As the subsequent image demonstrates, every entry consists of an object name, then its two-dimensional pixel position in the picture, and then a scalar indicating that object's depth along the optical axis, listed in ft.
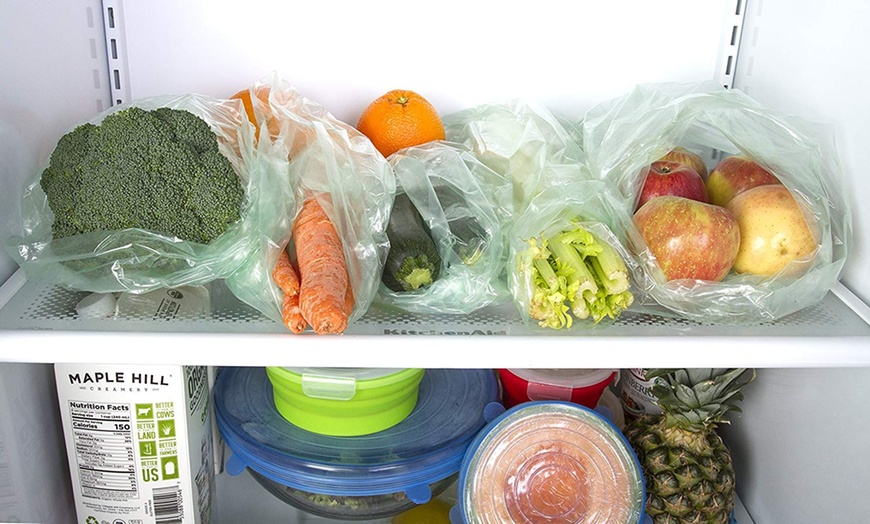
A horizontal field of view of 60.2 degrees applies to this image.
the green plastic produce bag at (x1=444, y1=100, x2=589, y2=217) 2.65
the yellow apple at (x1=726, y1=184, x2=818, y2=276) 2.47
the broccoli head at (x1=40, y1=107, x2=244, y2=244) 2.31
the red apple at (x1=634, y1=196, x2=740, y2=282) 2.40
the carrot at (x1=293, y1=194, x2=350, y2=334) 2.14
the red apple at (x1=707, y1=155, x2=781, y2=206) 2.68
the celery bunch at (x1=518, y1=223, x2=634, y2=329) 2.32
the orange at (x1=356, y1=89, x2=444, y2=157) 2.89
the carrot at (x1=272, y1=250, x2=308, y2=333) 2.21
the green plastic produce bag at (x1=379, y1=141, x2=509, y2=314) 2.44
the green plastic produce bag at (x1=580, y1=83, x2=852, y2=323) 2.43
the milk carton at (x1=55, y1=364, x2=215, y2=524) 2.52
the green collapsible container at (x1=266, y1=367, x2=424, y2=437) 2.75
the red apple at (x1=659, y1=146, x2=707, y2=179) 2.87
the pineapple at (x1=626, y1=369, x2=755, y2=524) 3.01
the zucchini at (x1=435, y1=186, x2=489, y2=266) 2.50
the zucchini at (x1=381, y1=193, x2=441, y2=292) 2.39
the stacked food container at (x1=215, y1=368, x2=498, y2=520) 2.78
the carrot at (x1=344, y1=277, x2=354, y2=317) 2.28
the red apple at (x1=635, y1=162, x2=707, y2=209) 2.65
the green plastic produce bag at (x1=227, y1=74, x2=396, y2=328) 2.35
